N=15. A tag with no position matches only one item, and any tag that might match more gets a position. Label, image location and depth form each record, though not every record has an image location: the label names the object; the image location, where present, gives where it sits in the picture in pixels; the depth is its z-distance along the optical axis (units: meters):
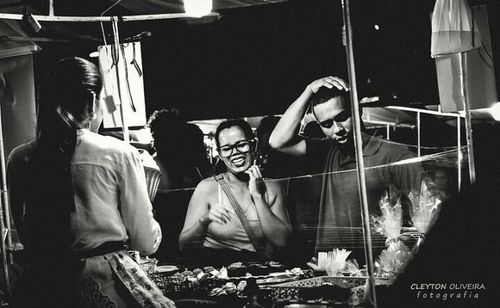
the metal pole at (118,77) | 5.64
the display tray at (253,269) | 5.33
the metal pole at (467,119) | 4.70
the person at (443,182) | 5.00
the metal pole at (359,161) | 3.97
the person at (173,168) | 6.11
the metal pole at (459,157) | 4.98
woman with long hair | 2.98
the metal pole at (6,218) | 4.83
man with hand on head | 5.21
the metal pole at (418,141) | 5.12
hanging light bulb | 4.96
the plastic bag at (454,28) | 4.58
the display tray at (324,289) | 4.60
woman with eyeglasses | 5.68
